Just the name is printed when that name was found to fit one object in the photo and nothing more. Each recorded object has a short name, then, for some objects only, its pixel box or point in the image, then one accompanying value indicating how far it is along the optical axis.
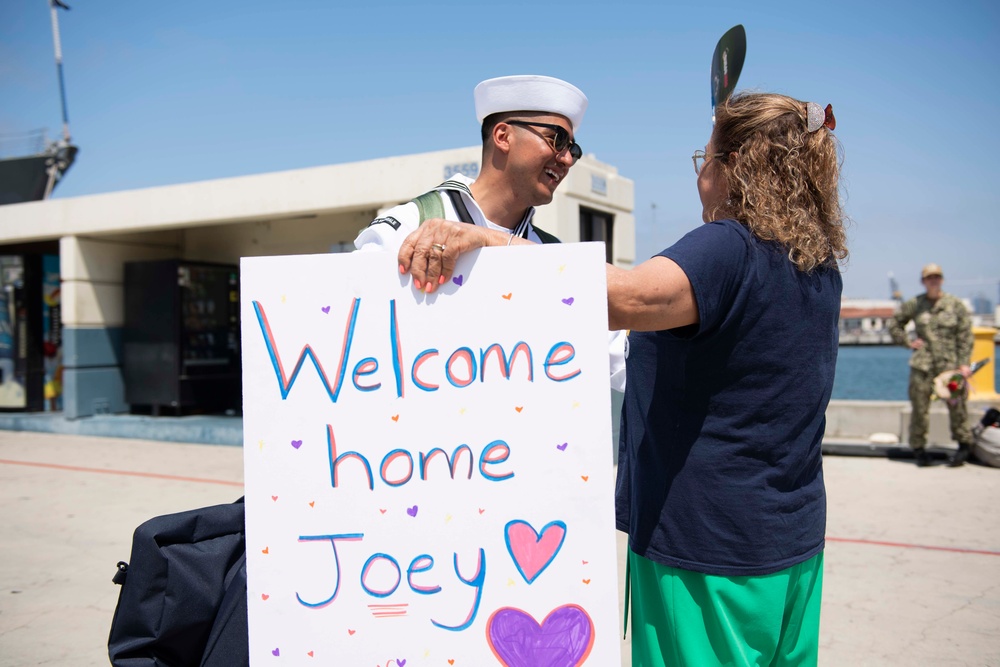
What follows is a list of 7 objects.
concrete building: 7.55
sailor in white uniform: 2.12
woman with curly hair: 1.49
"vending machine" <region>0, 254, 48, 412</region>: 11.12
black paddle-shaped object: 2.11
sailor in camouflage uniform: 7.51
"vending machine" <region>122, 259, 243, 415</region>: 10.12
